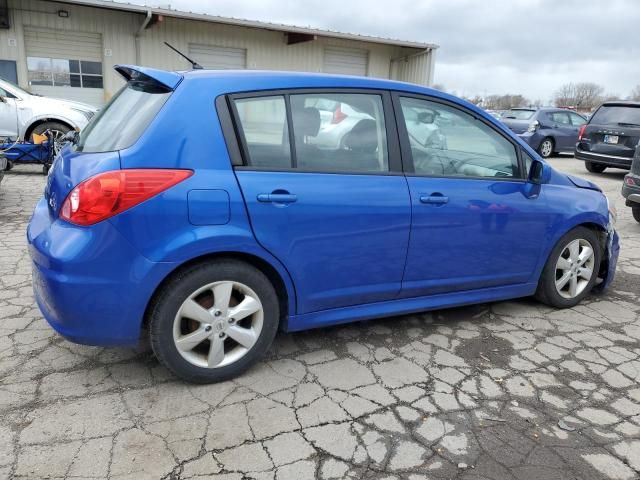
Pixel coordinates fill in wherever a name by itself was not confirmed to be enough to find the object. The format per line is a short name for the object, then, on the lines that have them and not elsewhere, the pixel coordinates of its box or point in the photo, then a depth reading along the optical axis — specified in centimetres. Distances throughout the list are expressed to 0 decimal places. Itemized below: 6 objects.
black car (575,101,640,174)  1148
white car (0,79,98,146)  944
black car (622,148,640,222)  694
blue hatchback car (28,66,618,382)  246
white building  1400
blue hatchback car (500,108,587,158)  1530
